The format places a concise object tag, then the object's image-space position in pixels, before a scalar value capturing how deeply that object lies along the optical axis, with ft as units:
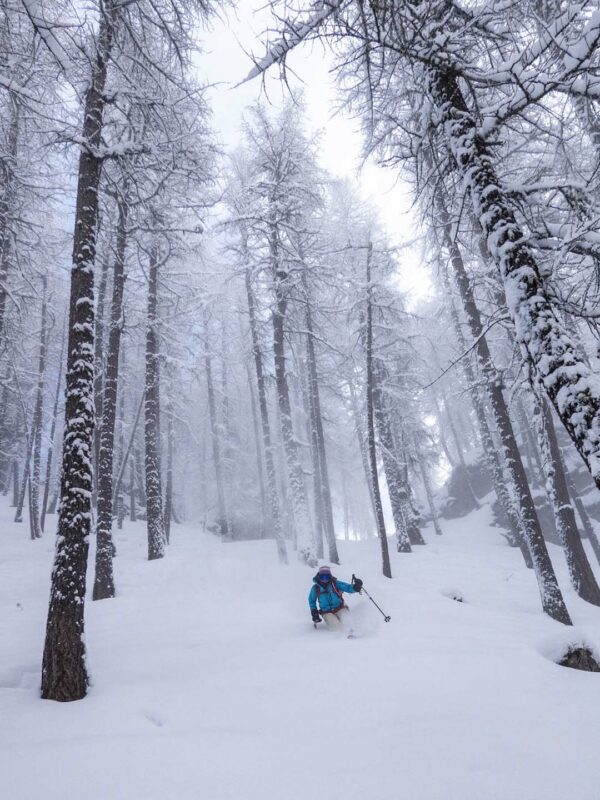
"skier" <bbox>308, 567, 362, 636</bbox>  21.31
